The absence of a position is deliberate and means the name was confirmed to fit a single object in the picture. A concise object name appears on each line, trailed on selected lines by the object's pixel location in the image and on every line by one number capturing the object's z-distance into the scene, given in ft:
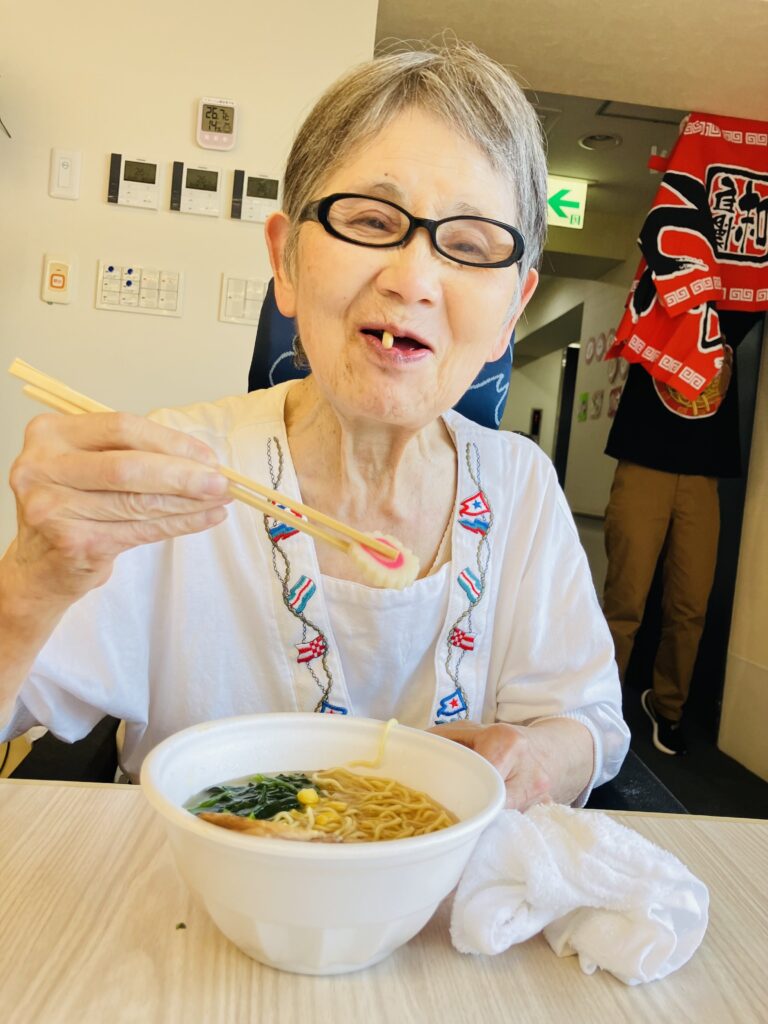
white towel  1.96
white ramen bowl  1.61
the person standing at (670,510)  11.56
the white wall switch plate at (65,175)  8.84
